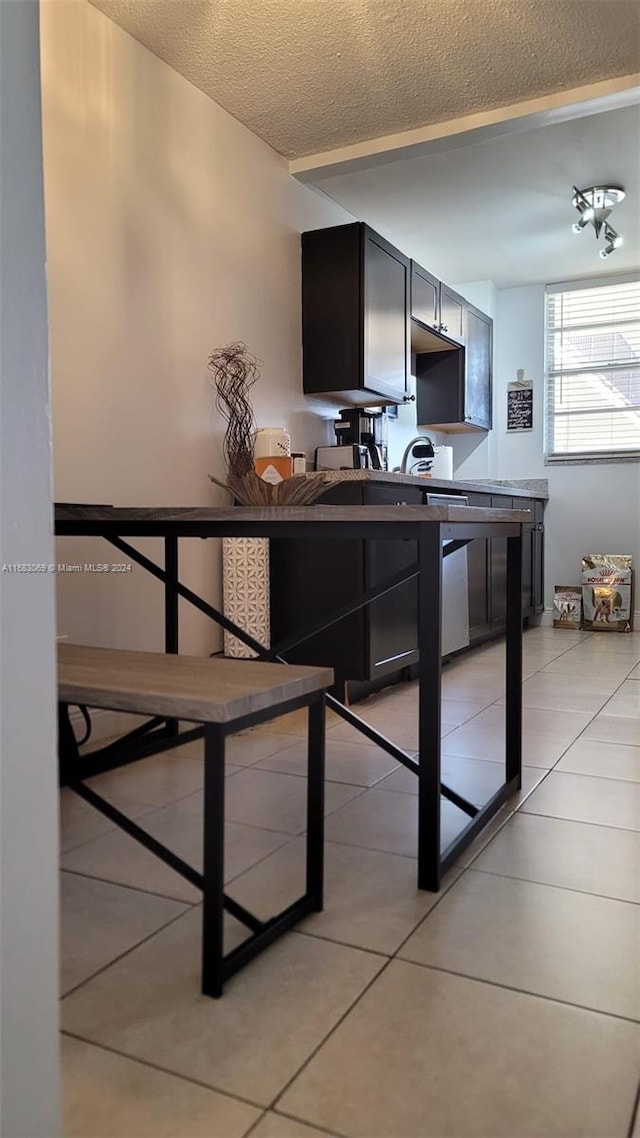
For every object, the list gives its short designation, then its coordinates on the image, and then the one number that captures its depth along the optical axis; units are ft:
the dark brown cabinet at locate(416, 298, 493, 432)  17.20
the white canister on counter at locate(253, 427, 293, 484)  9.60
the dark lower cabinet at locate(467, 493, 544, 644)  14.40
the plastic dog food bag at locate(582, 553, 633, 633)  17.44
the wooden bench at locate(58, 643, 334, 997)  3.90
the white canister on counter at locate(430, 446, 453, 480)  16.02
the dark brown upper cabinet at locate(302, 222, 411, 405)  12.17
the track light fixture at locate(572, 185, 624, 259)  13.30
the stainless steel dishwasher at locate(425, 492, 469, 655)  12.21
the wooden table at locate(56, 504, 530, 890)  5.12
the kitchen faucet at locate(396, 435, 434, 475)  13.79
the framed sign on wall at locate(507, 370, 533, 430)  19.03
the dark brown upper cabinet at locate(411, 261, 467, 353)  14.55
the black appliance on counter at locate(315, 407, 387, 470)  12.48
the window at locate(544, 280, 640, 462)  18.11
